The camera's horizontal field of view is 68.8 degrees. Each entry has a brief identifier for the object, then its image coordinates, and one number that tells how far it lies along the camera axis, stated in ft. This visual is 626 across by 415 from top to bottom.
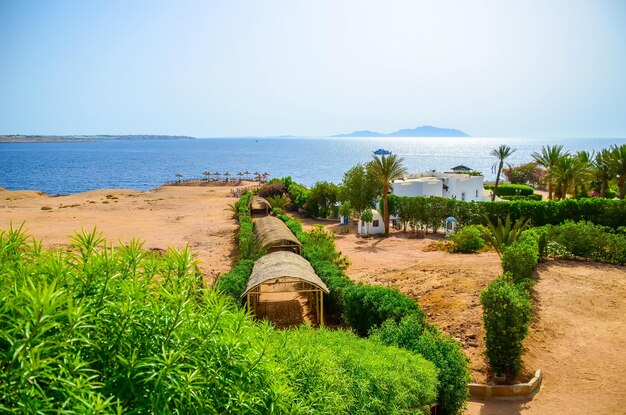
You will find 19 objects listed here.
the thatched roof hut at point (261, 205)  127.70
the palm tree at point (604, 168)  117.42
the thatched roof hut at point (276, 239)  65.92
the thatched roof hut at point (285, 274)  44.68
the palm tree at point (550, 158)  128.88
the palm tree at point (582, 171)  118.01
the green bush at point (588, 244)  59.41
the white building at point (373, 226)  104.04
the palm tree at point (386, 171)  102.94
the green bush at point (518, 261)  47.60
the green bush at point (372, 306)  36.78
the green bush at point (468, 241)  79.97
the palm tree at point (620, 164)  112.27
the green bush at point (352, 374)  15.55
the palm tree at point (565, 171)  117.60
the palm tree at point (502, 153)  150.71
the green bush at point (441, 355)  26.55
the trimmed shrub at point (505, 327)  33.09
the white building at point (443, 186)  118.11
